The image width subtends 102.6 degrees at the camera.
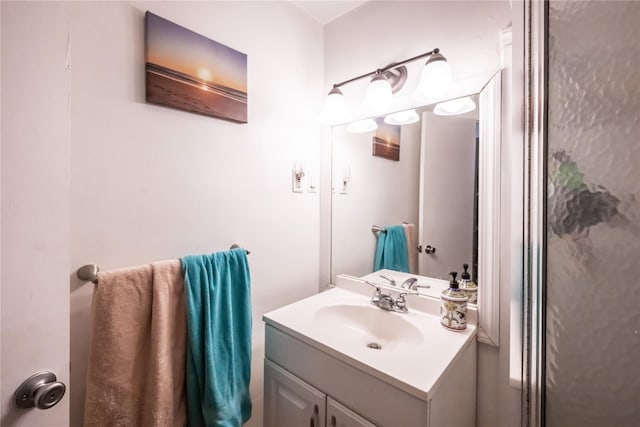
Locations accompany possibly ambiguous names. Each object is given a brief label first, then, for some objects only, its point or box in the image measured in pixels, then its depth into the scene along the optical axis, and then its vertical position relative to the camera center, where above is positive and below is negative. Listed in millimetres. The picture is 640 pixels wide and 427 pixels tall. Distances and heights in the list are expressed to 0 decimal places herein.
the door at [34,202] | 442 +16
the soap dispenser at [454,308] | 965 -364
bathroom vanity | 732 -514
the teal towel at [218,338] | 854 -451
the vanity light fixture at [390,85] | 991 +552
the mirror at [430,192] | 959 +95
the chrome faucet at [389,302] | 1139 -407
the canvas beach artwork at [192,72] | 868 +522
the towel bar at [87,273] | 751 -183
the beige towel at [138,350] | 721 -421
